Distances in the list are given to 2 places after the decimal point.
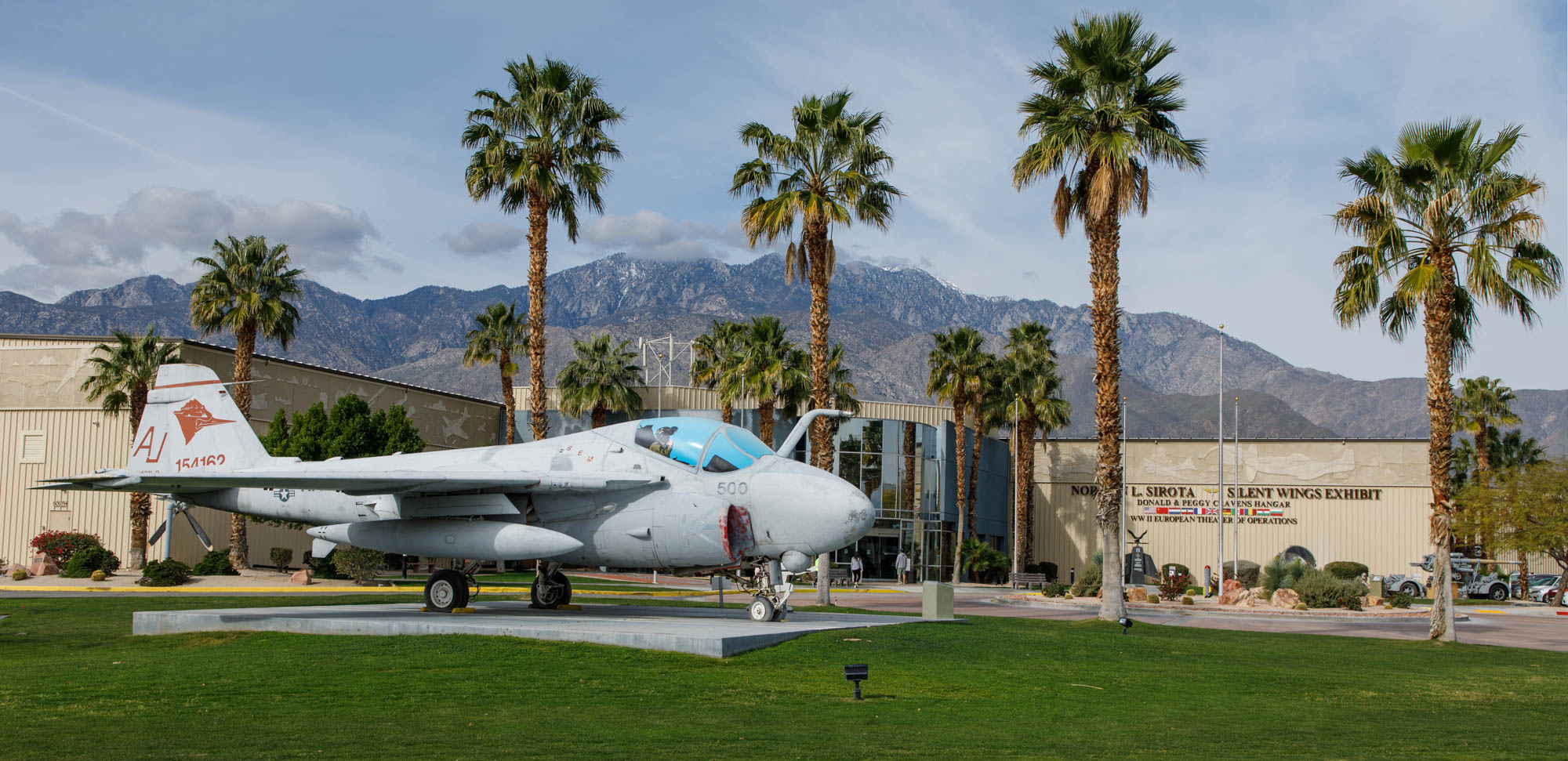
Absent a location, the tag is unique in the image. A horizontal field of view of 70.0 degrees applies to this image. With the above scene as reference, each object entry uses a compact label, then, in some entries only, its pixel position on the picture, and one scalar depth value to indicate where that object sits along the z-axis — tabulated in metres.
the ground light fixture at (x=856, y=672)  11.37
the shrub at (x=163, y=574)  34.38
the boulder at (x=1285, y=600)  36.94
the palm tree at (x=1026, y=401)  59.25
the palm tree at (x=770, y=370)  48.34
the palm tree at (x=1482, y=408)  64.19
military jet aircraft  17.34
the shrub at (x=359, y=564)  37.09
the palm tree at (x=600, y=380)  58.38
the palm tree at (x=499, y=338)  52.56
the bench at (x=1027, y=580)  52.00
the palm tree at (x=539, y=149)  32.44
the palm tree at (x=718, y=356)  56.09
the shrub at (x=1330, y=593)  37.06
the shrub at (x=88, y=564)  38.72
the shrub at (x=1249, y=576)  50.34
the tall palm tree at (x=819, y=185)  27.56
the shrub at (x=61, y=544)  42.19
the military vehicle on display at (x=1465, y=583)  53.34
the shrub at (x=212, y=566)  38.41
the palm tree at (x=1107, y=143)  23.62
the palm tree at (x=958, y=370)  58.44
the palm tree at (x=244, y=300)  42.16
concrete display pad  14.35
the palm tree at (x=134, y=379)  41.81
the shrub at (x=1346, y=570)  55.75
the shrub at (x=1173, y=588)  40.25
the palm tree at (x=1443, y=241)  21.70
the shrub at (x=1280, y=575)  41.16
